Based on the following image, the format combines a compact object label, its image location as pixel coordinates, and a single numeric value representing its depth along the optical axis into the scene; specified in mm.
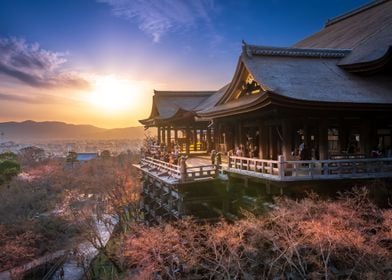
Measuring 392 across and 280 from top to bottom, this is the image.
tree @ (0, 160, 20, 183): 46191
